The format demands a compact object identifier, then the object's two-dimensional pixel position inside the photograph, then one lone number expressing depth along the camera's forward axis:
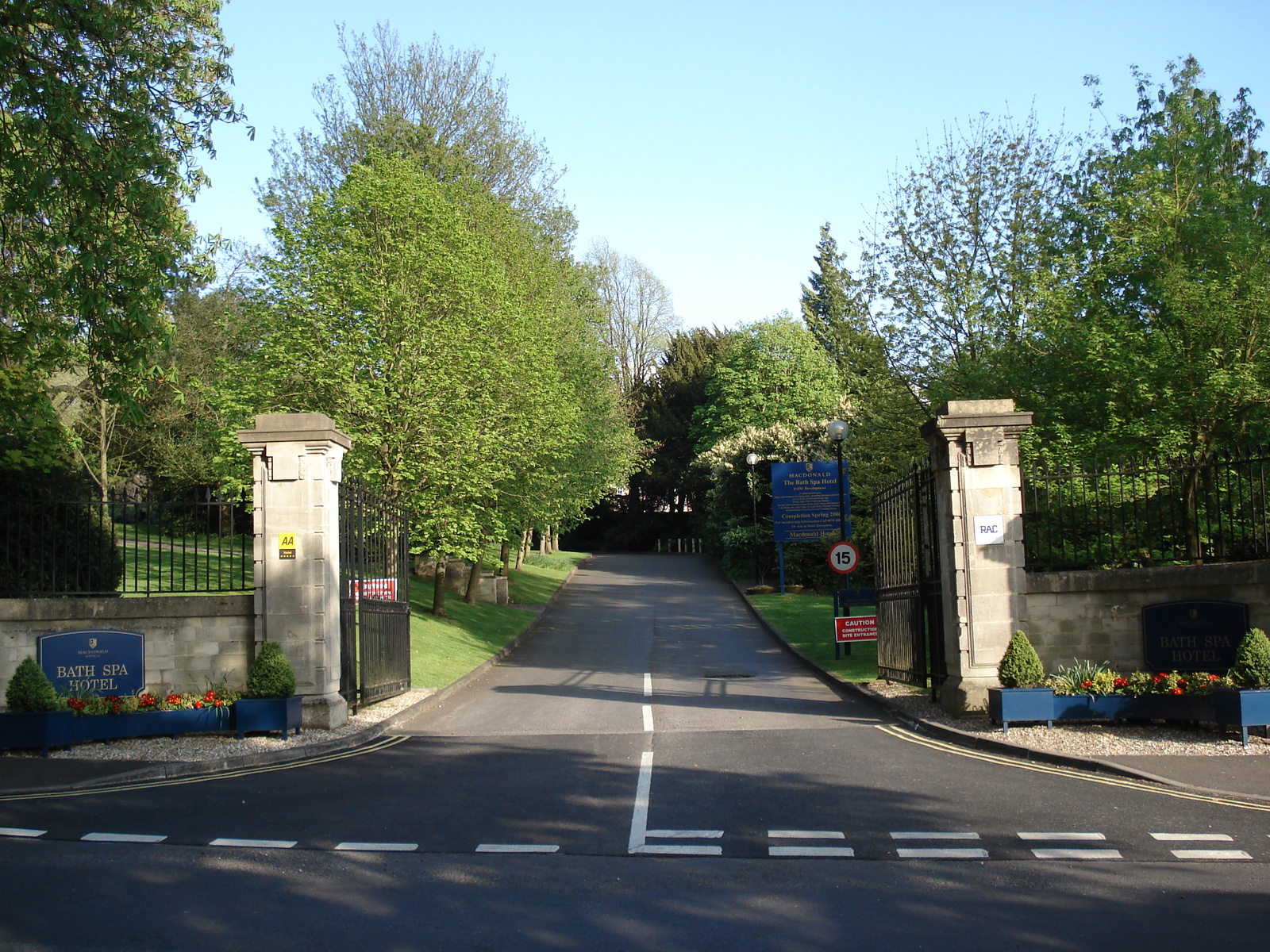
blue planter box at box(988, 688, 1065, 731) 11.12
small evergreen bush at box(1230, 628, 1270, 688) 10.25
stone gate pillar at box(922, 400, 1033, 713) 12.39
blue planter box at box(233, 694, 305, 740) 11.81
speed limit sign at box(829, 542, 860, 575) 21.92
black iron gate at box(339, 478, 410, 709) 13.87
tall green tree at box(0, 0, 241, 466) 10.93
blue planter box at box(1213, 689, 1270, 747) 10.00
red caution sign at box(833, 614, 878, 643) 19.89
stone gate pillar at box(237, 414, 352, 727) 12.62
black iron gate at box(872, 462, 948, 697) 13.67
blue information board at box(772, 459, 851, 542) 31.73
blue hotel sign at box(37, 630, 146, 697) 12.25
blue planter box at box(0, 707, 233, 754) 11.07
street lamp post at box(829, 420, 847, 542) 21.75
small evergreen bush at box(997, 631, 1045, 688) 11.43
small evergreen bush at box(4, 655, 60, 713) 11.15
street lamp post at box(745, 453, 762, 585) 39.69
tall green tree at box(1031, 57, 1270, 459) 15.66
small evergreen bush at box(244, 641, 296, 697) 12.04
